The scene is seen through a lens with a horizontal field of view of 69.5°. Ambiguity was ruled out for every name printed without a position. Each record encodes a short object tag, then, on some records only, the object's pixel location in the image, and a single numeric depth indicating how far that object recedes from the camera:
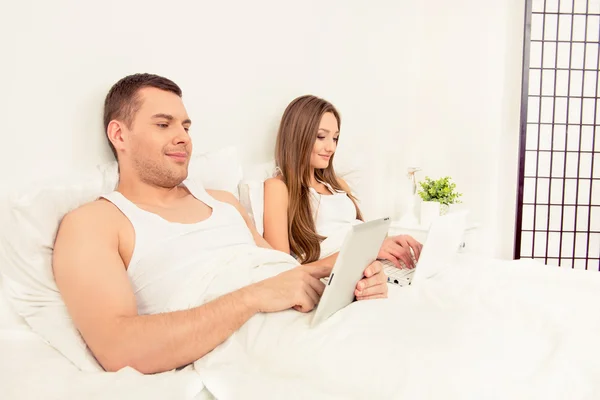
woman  1.65
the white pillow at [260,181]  1.59
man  0.83
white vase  2.70
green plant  2.75
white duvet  0.71
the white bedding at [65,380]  0.69
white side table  2.38
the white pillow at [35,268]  0.88
